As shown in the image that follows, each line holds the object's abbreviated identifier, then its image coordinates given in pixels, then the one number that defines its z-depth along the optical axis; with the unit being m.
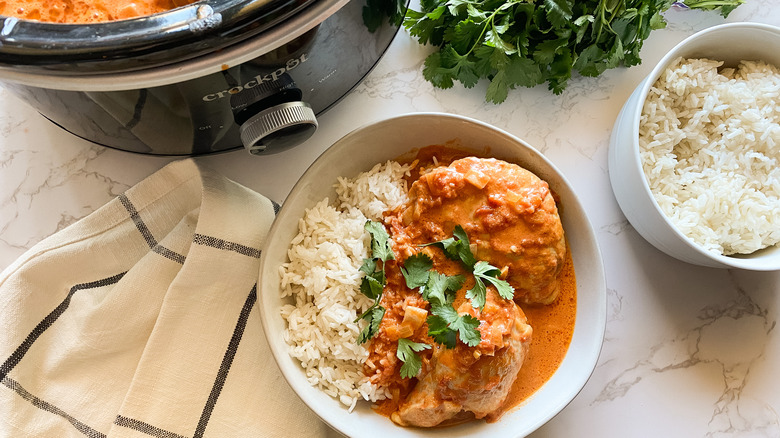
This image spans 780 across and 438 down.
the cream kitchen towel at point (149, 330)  0.46
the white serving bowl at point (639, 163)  0.46
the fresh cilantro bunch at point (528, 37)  0.48
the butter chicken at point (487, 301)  0.43
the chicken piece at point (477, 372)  0.43
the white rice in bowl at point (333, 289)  0.46
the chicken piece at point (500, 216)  0.45
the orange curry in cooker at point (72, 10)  0.34
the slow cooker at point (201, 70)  0.31
